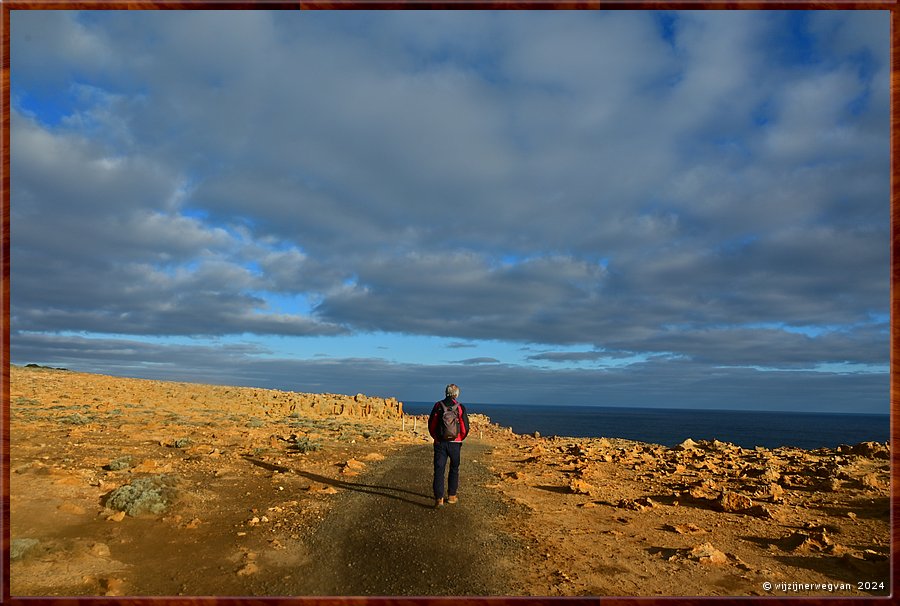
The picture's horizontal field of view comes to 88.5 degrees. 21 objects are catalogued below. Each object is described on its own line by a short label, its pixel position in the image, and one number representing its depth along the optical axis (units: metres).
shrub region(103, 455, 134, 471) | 12.10
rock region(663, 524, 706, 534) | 8.74
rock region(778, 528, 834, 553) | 7.72
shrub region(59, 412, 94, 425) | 20.02
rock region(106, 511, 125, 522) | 8.84
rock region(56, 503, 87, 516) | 8.96
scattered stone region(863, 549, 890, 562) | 7.36
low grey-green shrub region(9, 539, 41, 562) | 6.91
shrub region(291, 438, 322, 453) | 16.95
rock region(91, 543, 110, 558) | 7.32
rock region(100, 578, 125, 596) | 6.21
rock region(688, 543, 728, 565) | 7.16
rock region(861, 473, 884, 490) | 11.30
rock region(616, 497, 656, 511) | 10.45
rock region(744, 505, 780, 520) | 9.57
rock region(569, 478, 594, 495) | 12.14
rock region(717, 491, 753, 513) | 10.09
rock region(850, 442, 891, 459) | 14.96
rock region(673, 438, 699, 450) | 20.31
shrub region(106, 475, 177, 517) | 9.31
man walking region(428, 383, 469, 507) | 10.12
